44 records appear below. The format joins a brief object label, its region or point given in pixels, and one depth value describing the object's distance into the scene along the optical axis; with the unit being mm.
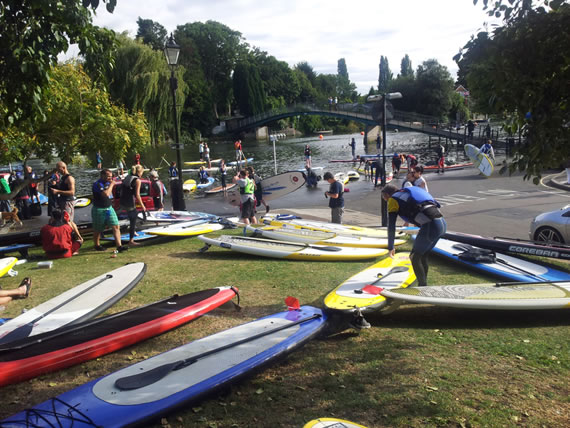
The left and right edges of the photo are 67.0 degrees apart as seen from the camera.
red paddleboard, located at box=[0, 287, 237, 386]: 4293
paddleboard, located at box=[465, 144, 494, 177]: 21172
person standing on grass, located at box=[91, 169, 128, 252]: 8766
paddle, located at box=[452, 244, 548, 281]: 7055
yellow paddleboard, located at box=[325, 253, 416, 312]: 5410
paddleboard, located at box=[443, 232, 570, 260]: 7637
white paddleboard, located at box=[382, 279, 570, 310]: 5301
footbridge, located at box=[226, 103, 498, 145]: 41188
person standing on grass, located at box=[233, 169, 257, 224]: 11195
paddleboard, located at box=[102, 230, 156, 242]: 10220
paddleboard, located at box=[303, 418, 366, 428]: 3230
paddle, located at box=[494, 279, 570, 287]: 6125
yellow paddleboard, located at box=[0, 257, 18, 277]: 7560
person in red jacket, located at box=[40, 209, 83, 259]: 8781
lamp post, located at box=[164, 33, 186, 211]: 11516
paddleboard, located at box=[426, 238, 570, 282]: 6862
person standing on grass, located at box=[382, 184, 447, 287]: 5879
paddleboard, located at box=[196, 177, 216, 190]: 24469
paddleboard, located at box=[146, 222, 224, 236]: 9828
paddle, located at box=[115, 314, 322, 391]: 3779
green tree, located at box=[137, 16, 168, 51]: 78875
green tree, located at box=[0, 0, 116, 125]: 4621
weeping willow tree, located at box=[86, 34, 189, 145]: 36781
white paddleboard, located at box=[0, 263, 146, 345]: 5102
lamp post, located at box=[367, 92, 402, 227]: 10562
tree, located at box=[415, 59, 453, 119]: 68938
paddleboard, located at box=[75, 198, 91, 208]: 17828
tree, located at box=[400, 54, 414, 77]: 141525
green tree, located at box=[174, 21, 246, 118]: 80000
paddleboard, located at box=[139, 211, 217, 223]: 11547
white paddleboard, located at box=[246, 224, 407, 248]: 8966
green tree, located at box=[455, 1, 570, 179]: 3492
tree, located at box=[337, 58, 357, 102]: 125031
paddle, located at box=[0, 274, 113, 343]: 4844
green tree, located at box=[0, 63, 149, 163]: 11602
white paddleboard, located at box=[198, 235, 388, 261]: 8320
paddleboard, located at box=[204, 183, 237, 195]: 21269
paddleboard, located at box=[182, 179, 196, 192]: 22570
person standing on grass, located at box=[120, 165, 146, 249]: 9352
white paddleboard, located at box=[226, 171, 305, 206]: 16234
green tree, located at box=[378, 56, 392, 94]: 149312
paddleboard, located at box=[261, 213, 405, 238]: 9781
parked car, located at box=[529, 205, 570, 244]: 8742
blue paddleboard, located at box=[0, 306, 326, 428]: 3379
